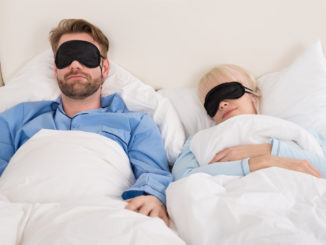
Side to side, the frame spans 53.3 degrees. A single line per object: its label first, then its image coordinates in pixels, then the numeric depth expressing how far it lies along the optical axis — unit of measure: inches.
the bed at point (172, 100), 28.3
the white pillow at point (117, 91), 53.2
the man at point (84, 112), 49.4
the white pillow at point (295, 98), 52.1
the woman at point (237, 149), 39.1
